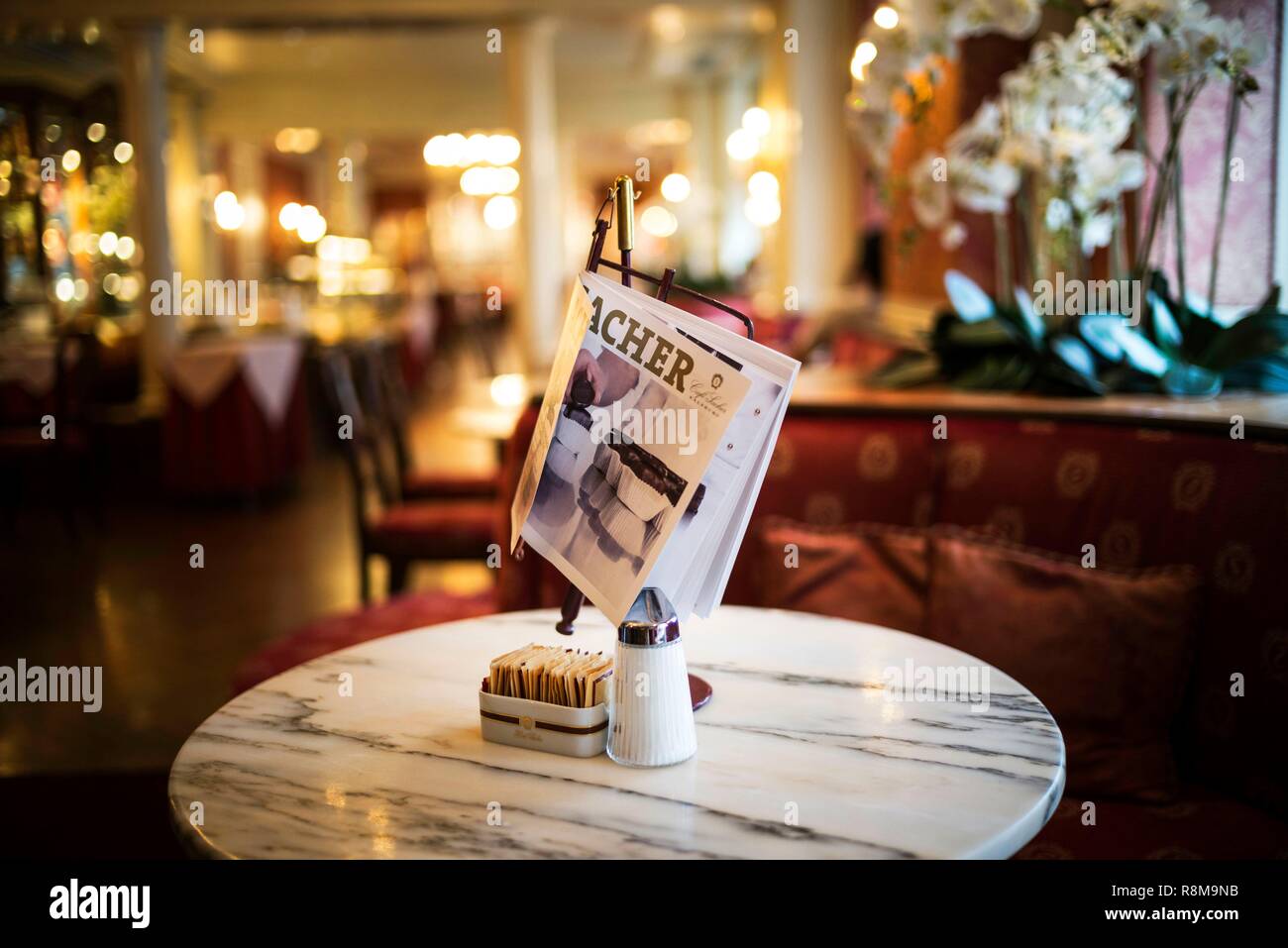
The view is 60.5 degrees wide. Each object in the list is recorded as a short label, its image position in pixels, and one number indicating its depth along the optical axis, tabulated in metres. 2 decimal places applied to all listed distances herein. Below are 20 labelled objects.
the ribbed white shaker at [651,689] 1.11
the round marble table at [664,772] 0.99
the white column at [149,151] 7.90
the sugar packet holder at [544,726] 1.16
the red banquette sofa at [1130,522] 1.68
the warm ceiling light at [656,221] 20.17
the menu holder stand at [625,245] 1.18
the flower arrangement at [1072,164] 2.05
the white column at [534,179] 8.25
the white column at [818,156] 7.34
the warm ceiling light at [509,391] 4.01
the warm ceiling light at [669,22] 8.05
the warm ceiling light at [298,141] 15.07
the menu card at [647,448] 1.04
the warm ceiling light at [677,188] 11.92
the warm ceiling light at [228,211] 13.82
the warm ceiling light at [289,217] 17.17
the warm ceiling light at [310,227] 17.95
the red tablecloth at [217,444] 6.33
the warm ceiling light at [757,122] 8.05
